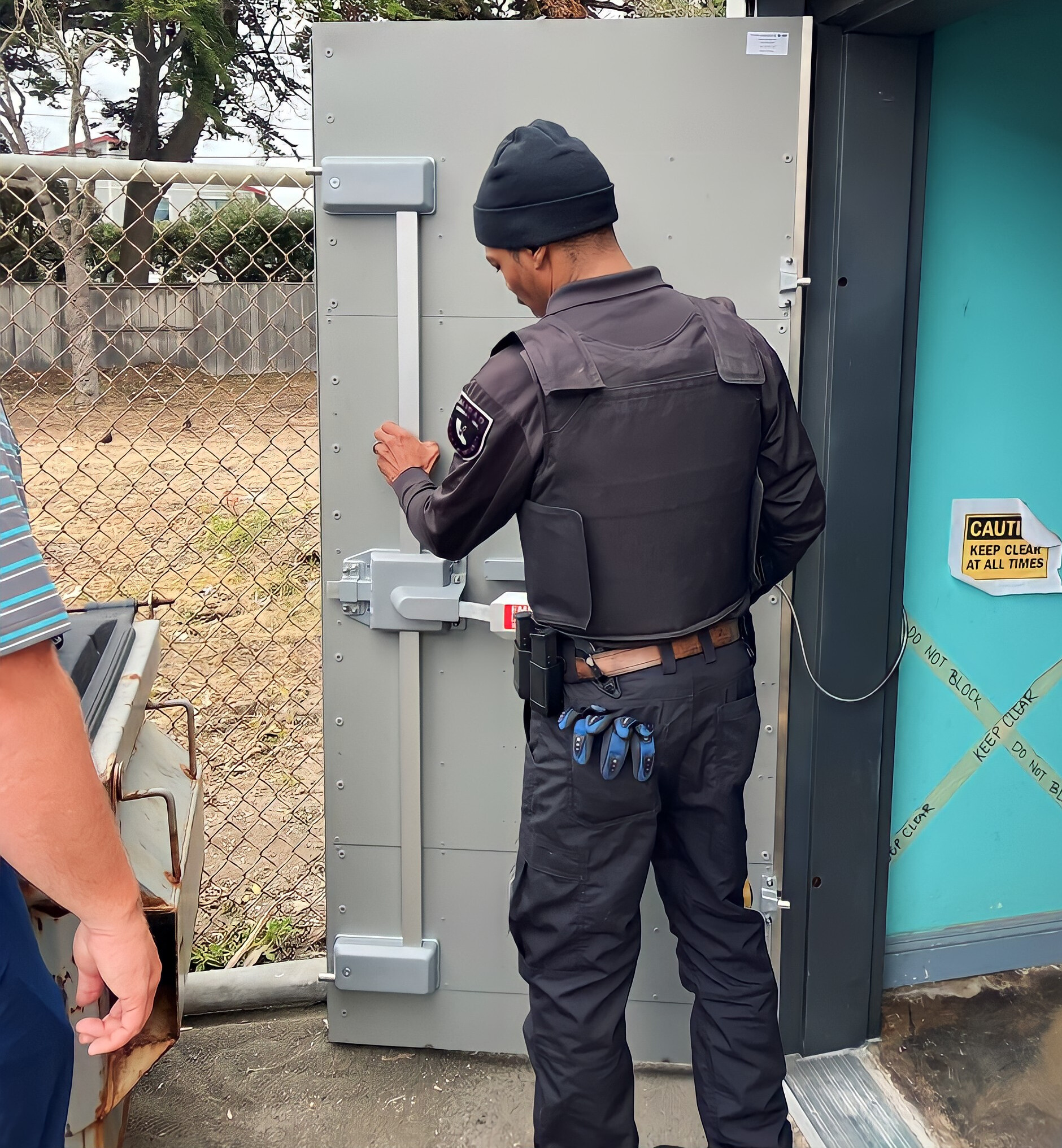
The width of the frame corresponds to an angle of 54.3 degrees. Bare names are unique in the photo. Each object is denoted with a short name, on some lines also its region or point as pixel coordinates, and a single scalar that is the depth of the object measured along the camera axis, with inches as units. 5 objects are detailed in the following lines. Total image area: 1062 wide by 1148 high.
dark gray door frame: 84.0
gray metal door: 83.0
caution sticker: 96.8
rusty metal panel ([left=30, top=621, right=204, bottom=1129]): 60.3
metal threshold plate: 90.6
